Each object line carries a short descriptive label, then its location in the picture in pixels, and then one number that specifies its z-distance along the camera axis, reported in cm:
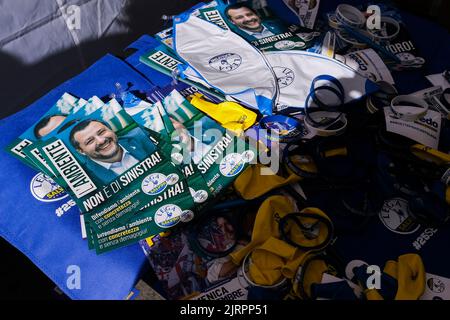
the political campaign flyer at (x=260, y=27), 159
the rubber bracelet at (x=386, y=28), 161
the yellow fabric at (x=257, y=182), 122
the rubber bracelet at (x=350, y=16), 163
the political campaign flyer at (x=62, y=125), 124
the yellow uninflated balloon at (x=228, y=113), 137
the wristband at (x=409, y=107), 129
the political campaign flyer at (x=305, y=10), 169
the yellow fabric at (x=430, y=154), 122
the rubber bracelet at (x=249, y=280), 105
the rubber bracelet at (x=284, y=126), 134
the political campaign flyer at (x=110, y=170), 119
